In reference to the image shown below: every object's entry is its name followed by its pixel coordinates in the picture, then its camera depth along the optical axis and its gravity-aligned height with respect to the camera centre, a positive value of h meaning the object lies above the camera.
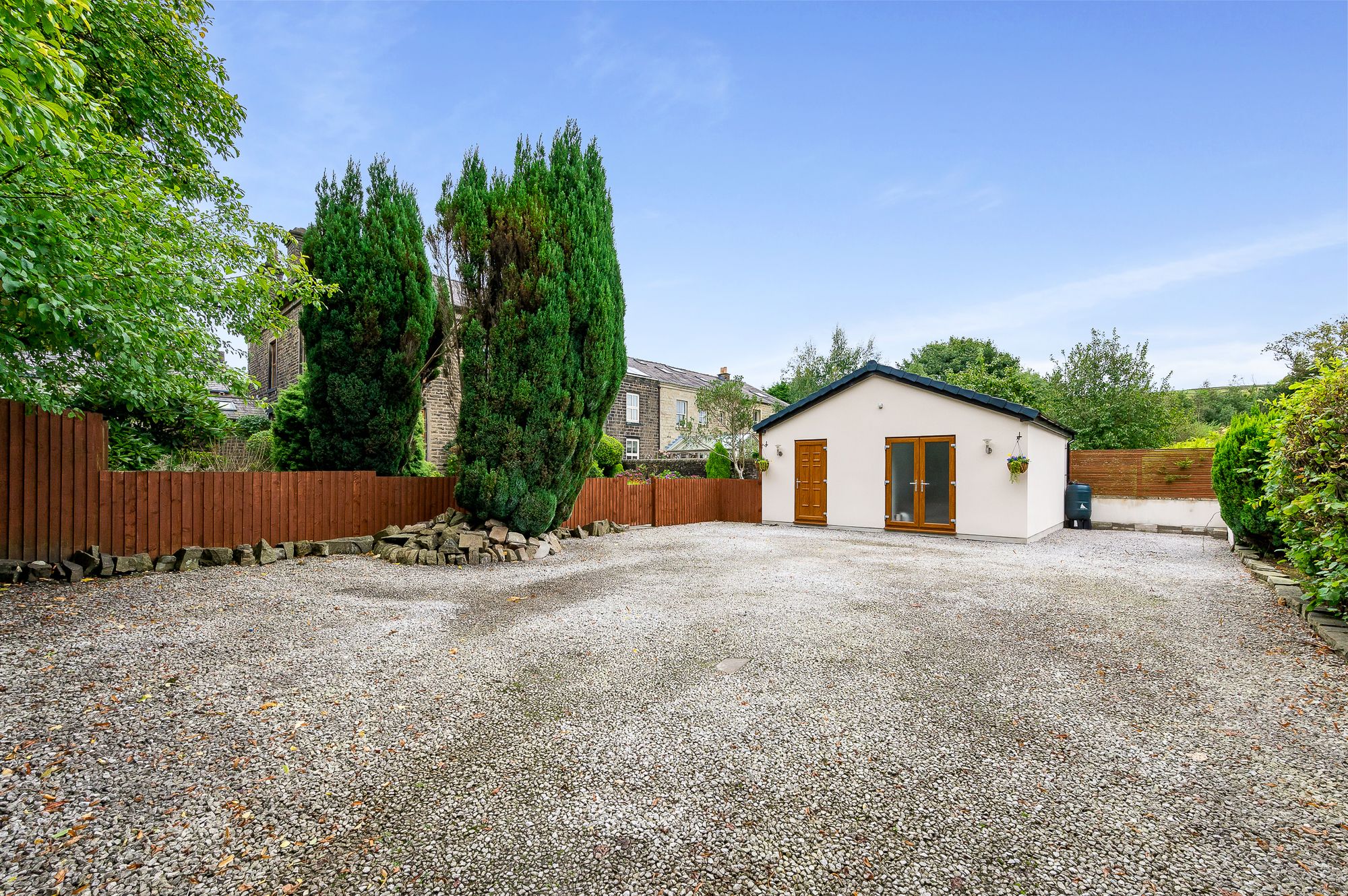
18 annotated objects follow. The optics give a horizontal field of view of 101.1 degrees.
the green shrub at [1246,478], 7.77 -0.29
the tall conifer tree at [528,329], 8.45 +2.00
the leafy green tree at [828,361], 29.08 +5.14
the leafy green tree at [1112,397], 20.23 +2.31
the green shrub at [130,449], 7.72 +0.13
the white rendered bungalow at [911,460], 11.79 -0.04
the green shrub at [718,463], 17.80 -0.17
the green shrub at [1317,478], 4.60 -0.18
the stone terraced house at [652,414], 25.70 +2.17
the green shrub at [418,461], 10.82 -0.06
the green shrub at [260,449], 11.08 +0.19
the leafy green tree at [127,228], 4.06 +2.14
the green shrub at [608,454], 18.42 +0.14
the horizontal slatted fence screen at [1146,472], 13.56 -0.35
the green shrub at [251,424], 13.15 +0.80
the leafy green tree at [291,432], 10.04 +0.48
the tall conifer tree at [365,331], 9.49 +2.20
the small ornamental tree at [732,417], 20.33 +1.54
